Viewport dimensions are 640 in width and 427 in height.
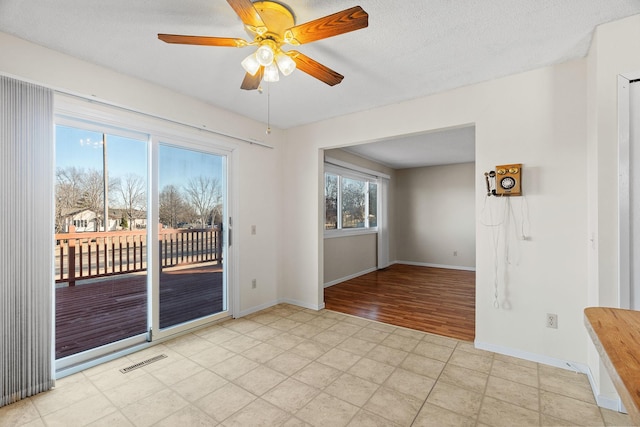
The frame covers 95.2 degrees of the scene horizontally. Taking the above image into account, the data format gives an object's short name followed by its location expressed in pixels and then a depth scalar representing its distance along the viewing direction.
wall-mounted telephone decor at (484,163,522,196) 2.48
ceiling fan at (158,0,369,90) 1.45
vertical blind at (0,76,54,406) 1.94
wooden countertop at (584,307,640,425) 0.53
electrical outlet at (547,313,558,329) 2.39
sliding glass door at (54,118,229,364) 2.45
